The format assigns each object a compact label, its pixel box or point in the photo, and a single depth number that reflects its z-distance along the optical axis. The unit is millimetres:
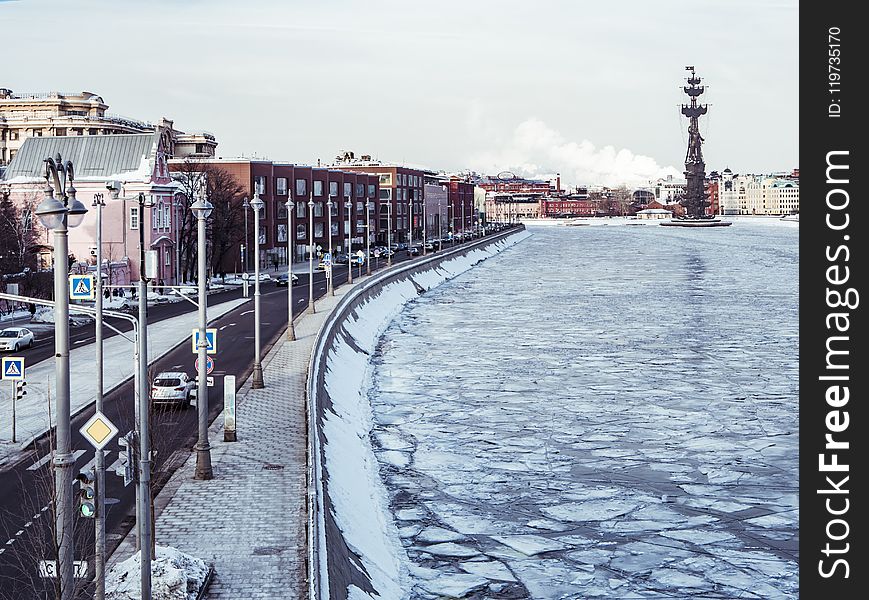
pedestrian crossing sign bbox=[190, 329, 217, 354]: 28675
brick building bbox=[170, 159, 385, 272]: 95812
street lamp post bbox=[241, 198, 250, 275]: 87794
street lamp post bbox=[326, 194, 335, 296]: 63469
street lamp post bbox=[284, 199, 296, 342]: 43375
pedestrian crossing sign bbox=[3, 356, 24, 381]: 27125
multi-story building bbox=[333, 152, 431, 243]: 148075
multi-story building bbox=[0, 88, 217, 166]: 148750
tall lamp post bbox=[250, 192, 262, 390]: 32750
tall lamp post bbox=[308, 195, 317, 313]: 54094
